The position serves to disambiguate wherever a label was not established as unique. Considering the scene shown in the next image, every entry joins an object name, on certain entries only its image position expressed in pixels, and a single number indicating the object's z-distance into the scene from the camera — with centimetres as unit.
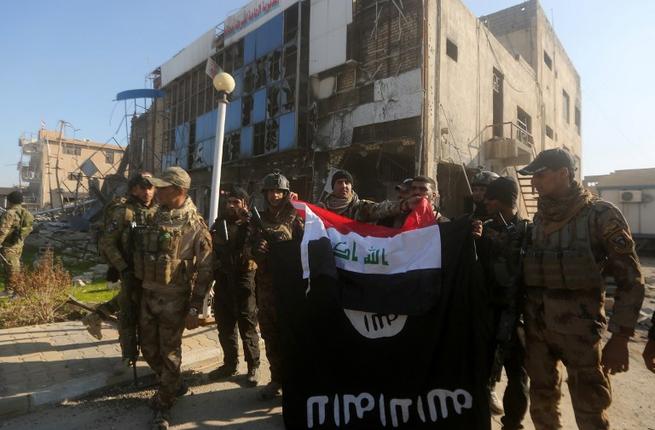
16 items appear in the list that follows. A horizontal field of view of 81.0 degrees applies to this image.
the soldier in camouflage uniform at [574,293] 221
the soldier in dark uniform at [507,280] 259
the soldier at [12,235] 712
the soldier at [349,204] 361
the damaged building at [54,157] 4244
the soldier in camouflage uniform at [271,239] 339
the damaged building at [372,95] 1101
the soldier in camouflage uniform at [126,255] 347
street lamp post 564
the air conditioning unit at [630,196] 1758
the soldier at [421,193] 312
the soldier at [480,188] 390
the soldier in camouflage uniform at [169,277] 312
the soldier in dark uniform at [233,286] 393
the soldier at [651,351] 221
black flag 254
